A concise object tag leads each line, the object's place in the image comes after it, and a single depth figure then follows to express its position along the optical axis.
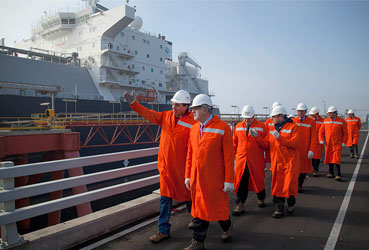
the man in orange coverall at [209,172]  2.81
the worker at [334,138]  6.43
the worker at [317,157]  7.28
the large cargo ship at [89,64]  18.24
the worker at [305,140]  5.41
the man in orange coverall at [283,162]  3.95
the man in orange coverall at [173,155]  3.26
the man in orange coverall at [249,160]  4.28
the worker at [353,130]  9.94
